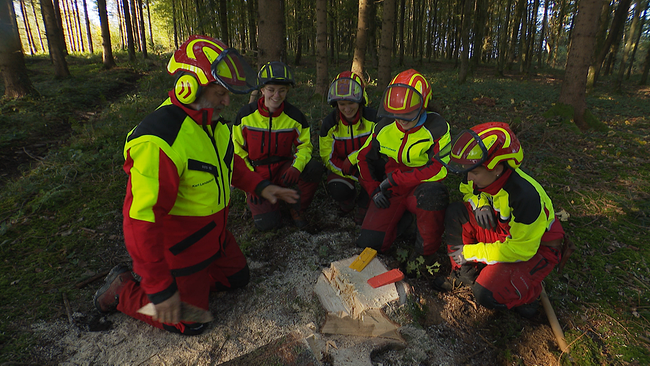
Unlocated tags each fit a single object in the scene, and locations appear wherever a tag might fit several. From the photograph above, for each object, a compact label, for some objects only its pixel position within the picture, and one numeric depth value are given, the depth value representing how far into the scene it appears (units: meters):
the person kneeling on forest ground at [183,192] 1.82
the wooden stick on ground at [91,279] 2.80
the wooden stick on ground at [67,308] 2.46
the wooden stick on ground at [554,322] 2.33
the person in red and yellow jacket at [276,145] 3.70
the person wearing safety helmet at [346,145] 3.96
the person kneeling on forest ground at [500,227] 2.22
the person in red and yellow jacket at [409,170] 3.10
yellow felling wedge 2.73
